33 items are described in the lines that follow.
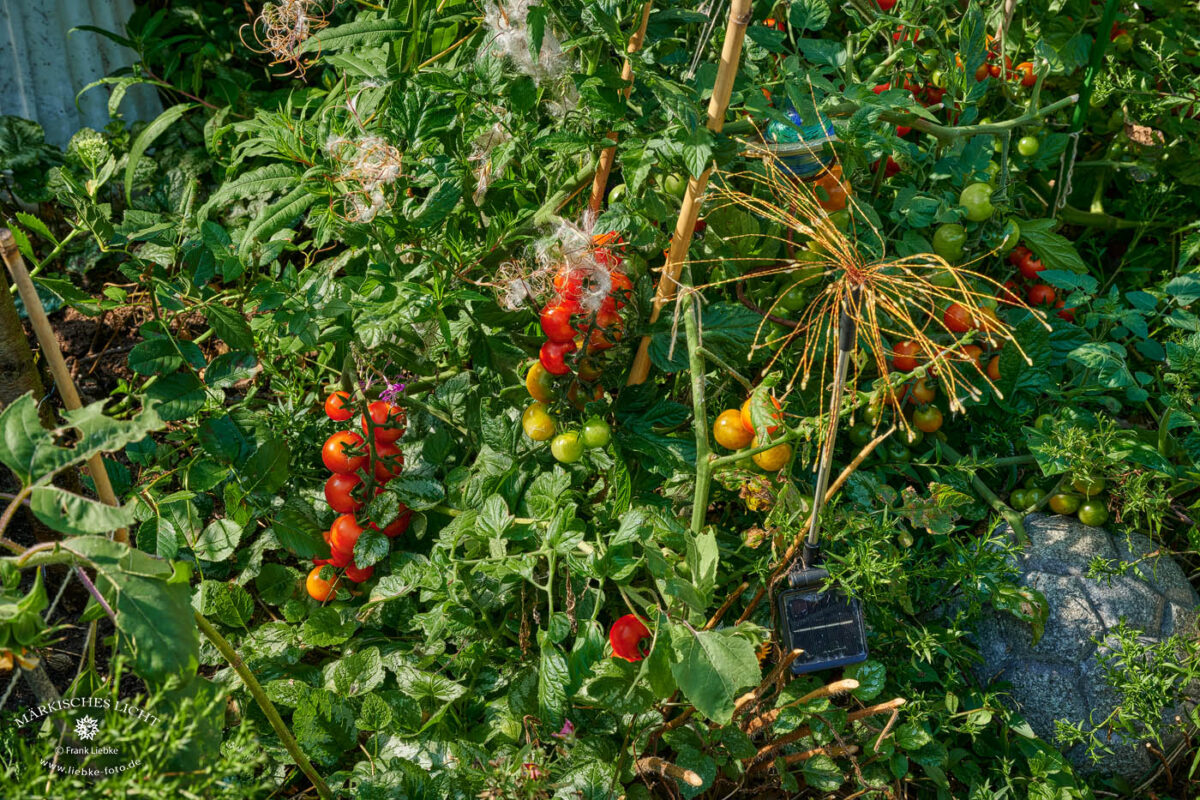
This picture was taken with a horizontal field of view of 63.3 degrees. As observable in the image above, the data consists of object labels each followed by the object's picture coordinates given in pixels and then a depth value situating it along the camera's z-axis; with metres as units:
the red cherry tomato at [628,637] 1.59
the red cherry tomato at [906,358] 1.90
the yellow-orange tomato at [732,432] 1.57
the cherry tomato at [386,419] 1.81
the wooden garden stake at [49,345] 1.31
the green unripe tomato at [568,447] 1.63
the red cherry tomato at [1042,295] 2.19
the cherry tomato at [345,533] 1.79
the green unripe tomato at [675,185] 1.69
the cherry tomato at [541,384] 1.68
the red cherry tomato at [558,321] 1.58
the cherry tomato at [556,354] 1.62
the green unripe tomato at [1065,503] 1.97
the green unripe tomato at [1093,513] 1.95
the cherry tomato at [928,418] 1.94
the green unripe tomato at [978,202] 1.92
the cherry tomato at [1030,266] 2.16
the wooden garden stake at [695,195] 1.37
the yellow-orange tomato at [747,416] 1.43
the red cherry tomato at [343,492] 1.80
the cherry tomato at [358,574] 1.81
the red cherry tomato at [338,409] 1.85
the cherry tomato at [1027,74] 2.25
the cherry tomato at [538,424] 1.69
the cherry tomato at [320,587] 1.83
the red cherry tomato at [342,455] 1.78
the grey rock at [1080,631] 1.85
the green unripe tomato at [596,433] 1.59
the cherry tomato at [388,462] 1.80
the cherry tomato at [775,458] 1.53
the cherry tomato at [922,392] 1.90
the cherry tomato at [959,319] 1.92
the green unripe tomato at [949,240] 1.94
